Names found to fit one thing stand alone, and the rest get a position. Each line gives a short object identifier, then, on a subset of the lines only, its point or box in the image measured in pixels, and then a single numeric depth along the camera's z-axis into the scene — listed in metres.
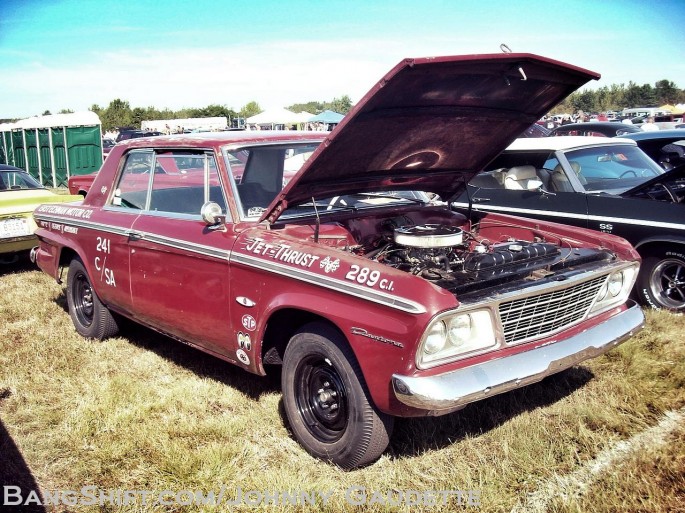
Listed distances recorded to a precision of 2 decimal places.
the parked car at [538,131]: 15.94
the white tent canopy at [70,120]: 17.59
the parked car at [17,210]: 7.06
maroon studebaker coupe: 2.75
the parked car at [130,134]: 24.43
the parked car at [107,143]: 23.12
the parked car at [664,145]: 7.84
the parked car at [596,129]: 14.42
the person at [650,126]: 17.73
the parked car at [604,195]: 5.23
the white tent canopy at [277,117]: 31.84
